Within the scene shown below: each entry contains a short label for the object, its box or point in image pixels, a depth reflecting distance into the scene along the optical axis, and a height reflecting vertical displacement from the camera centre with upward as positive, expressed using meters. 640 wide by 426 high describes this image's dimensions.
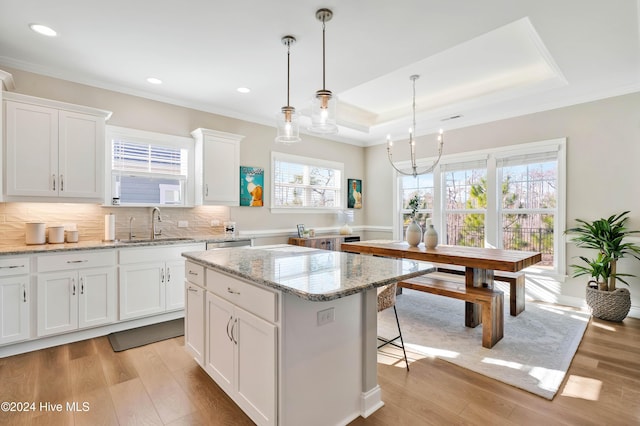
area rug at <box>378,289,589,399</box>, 2.48 -1.30
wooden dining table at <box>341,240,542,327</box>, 2.96 -0.50
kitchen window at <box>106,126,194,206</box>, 3.75 +0.55
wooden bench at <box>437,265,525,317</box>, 3.76 -0.98
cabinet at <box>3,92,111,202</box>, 2.94 +0.61
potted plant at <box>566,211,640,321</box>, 3.54 -0.63
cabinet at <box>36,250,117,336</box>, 2.88 -0.81
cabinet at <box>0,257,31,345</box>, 2.70 -0.81
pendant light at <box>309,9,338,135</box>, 2.32 +0.80
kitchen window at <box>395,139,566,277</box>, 4.36 +0.21
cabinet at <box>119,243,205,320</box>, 3.31 -0.80
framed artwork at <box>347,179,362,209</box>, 6.45 +0.38
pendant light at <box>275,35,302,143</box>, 2.57 +0.74
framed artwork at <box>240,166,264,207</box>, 4.80 +0.39
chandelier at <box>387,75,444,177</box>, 4.02 +0.86
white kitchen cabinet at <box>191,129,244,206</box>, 4.18 +0.61
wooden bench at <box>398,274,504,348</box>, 2.92 -0.88
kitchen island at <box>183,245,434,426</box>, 1.61 -0.74
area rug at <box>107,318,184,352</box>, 3.02 -1.32
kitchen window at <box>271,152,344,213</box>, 5.34 +0.51
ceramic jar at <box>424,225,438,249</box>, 3.95 -0.34
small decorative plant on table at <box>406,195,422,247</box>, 4.08 -0.29
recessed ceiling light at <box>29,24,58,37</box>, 2.55 +1.53
